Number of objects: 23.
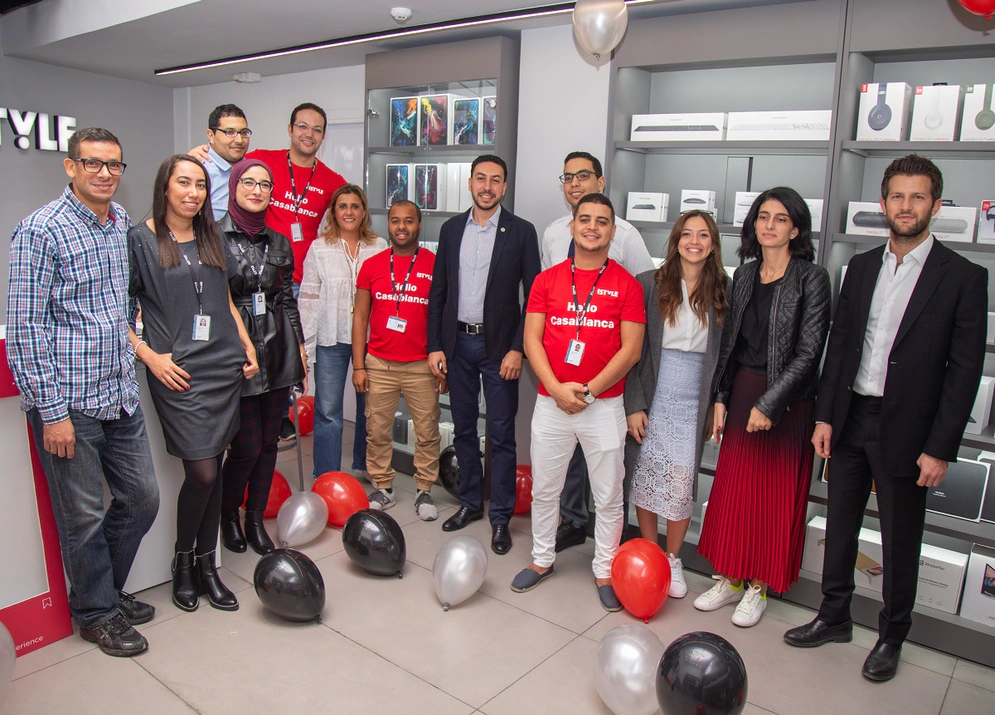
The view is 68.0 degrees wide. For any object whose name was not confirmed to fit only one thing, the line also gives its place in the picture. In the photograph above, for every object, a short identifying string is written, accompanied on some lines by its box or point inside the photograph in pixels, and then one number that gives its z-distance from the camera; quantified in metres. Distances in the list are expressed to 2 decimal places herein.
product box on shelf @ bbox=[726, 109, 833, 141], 3.24
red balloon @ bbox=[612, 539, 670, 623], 2.98
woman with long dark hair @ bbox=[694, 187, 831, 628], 2.91
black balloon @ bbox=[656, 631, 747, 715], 2.12
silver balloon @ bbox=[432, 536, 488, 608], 3.04
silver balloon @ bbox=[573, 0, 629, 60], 3.14
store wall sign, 6.00
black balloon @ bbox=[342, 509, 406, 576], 3.25
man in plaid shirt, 2.40
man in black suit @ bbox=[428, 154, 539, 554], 3.68
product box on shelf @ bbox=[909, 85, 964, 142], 2.97
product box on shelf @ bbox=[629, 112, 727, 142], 3.54
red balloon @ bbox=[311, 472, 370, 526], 3.81
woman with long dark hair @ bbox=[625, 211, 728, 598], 3.12
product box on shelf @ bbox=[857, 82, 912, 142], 3.06
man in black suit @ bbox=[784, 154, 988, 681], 2.55
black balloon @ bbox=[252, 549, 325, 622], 2.82
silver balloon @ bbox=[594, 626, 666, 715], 2.32
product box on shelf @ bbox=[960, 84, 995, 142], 2.88
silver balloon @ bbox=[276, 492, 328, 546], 3.53
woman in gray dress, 2.75
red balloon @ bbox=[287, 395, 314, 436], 5.26
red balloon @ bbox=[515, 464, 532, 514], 4.12
